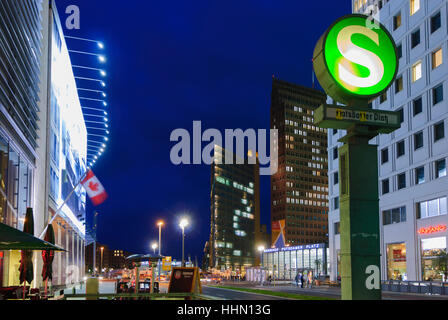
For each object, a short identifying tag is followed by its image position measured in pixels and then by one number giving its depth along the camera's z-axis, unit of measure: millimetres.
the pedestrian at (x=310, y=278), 56219
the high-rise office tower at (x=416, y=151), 48062
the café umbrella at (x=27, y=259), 21500
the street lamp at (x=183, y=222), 42469
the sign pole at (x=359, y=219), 9789
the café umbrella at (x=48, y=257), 24016
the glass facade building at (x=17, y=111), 25156
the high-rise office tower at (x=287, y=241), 197938
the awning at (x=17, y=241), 14675
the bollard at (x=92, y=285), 15341
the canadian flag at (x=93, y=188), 33125
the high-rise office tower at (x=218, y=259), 193850
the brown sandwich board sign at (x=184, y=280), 22938
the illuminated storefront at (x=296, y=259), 92750
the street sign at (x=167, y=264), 35919
